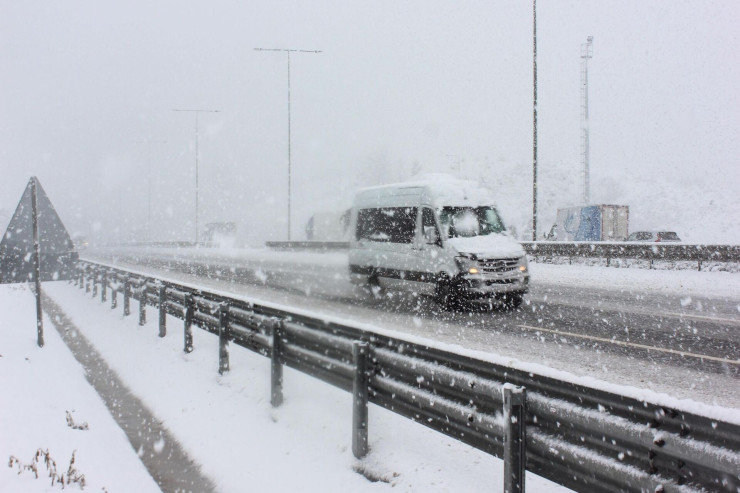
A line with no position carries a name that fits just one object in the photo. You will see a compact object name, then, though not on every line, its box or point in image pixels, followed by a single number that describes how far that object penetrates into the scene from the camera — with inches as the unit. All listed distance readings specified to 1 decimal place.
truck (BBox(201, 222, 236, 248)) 2434.8
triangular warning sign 428.5
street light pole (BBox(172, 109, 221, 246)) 1728.3
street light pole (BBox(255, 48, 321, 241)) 1344.6
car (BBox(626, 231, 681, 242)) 1296.8
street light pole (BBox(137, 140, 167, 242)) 2374.8
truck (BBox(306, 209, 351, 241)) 1798.7
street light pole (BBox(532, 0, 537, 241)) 976.9
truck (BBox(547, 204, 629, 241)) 1425.9
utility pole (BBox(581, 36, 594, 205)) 1718.8
